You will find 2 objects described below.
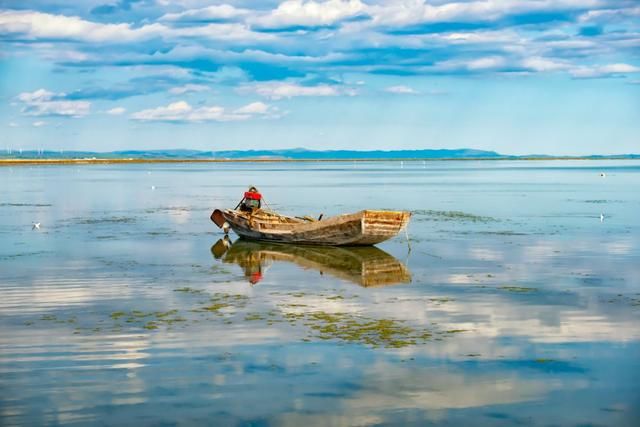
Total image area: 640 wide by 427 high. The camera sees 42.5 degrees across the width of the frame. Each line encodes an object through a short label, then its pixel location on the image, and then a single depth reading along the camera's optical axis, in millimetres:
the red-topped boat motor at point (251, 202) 42125
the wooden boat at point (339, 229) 36688
